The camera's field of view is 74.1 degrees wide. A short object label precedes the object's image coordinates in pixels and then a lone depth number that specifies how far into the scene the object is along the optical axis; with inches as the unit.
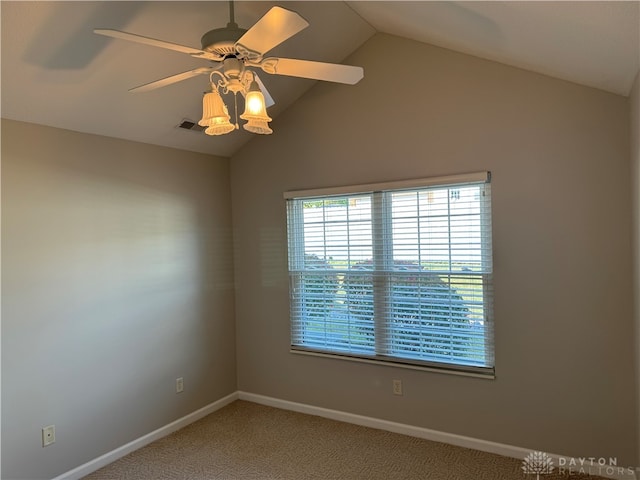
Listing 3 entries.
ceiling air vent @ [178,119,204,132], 128.5
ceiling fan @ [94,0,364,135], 61.0
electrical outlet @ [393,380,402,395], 130.2
